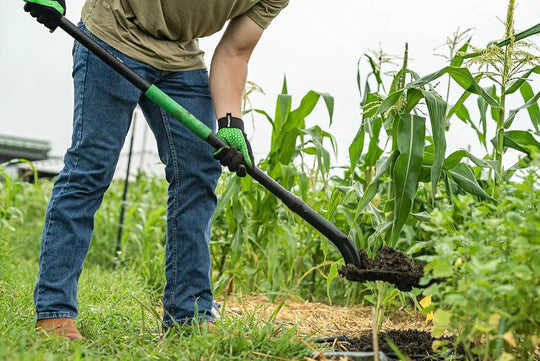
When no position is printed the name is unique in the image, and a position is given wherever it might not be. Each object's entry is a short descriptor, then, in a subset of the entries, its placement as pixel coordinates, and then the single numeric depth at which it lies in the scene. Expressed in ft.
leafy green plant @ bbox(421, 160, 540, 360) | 10.79
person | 12.78
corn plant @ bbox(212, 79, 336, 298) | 16.15
